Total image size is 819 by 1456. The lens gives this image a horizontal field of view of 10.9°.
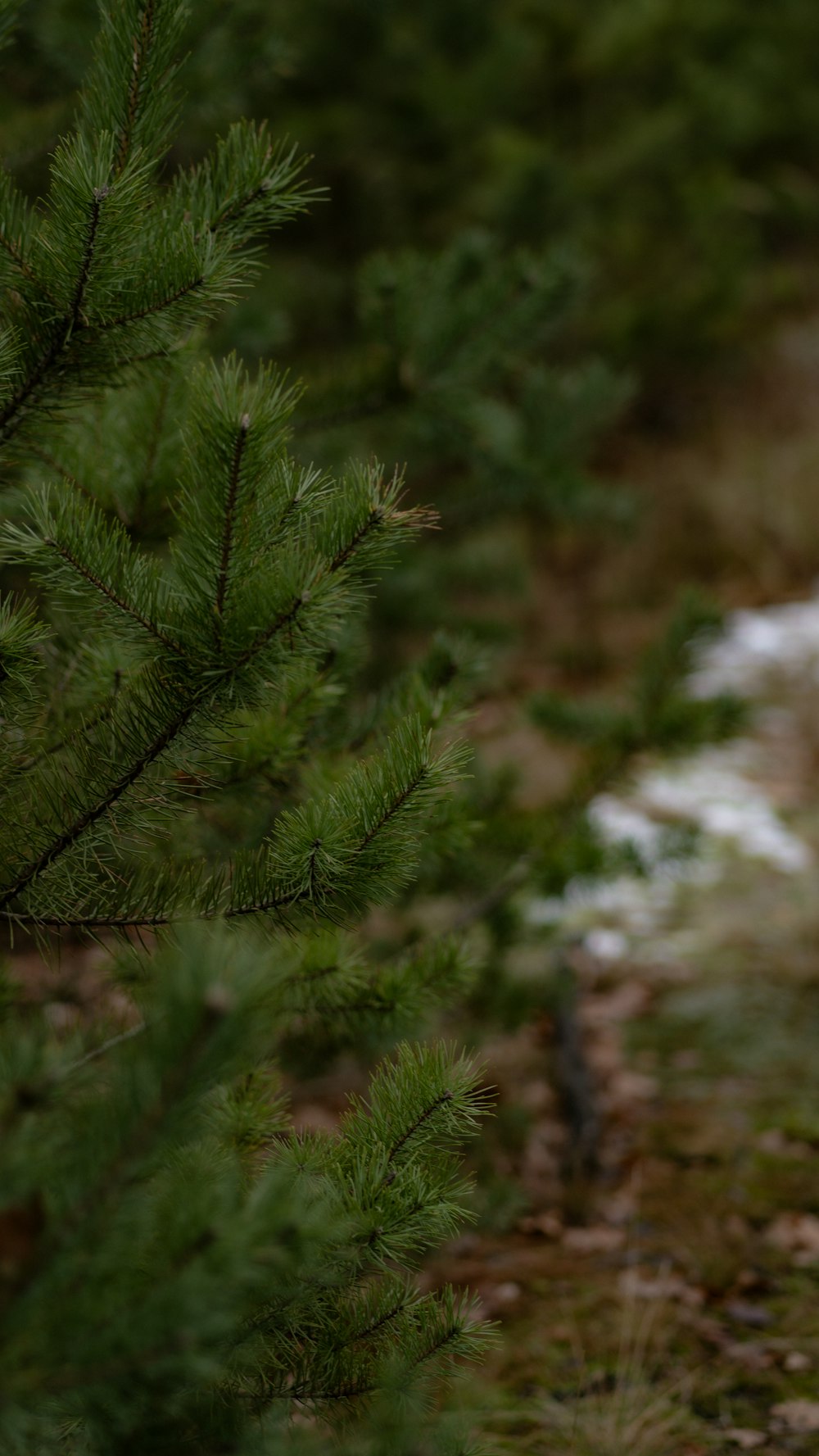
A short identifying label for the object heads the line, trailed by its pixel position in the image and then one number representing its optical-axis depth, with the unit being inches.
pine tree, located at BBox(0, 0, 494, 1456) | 76.9
